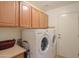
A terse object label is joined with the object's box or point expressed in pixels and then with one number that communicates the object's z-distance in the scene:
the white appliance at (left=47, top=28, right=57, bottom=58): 1.76
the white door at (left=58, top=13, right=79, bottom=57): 2.03
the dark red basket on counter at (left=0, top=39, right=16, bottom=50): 1.10
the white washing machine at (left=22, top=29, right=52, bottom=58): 1.33
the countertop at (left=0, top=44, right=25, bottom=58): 0.91
